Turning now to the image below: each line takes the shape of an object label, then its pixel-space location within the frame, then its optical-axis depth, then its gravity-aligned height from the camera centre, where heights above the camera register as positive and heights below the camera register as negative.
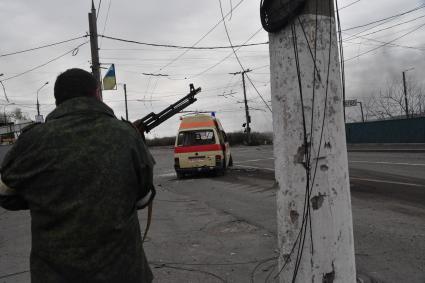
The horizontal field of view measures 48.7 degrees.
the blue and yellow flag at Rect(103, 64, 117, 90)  20.36 +3.16
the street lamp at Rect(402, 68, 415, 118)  52.55 +4.25
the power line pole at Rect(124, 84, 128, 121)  61.24 +7.70
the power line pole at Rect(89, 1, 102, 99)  19.11 +4.75
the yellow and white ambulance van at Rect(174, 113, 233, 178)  18.47 -0.03
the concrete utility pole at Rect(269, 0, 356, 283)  2.67 -0.08
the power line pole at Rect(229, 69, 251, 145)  61.00 +3.22
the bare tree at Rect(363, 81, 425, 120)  57.88 +2.89
